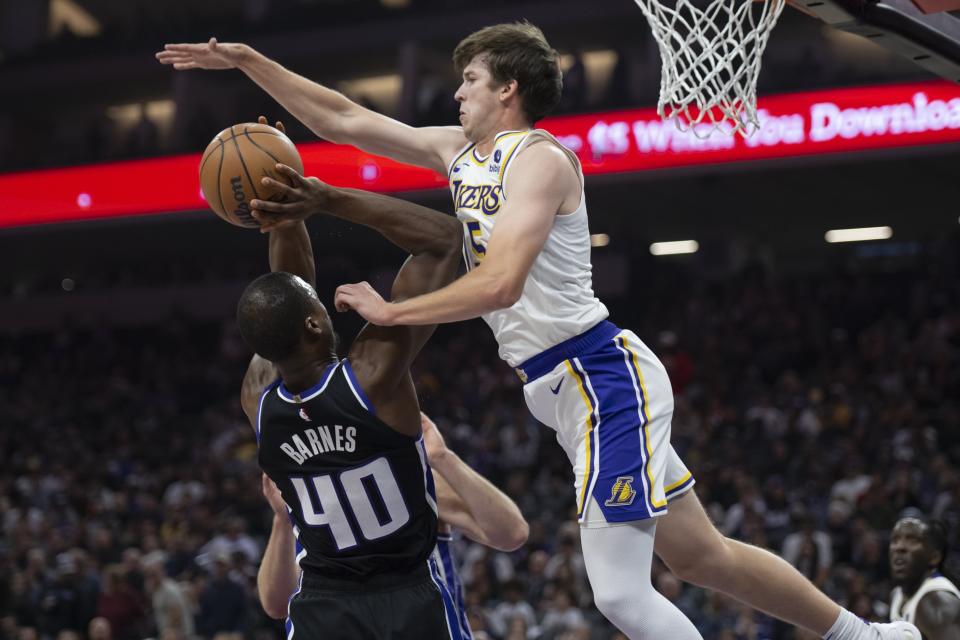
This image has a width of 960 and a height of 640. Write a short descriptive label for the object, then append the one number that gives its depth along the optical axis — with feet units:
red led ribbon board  40.06
